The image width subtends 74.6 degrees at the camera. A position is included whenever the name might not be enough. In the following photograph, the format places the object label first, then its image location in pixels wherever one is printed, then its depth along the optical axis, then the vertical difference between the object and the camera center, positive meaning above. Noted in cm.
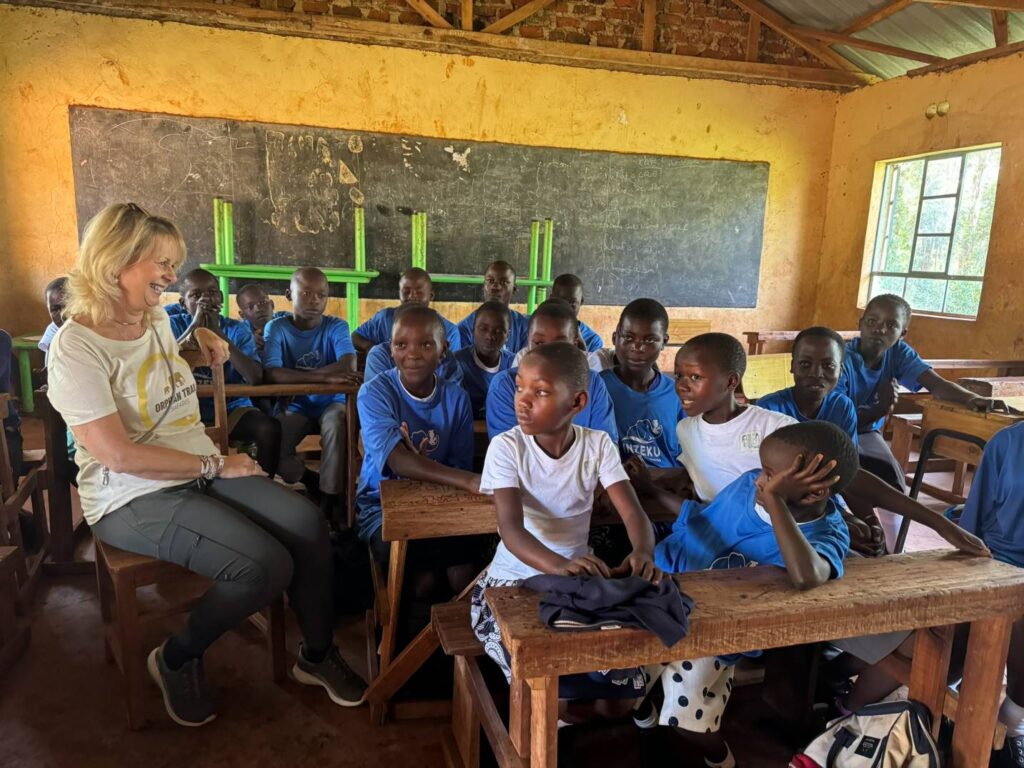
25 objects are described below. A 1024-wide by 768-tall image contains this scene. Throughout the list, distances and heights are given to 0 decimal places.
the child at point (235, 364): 296 -49
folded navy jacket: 109 -55
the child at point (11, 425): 279 -76
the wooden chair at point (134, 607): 173 -94
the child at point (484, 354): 275 -40
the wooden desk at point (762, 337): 546 -52
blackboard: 553 +53
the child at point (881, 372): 300 -43
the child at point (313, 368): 300 -52
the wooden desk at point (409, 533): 160 -65
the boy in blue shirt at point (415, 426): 198 -51
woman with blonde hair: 168 -58
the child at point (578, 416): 203 -43
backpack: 135 -94
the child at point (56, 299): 312 -26
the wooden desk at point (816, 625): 109 -62
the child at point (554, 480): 146 -48
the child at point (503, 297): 365 -22
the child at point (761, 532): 129 -55
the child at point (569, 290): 401 -15
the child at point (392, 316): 387 -37
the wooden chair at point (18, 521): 236 -103
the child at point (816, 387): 224 -37
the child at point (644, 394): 224 -43
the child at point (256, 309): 376 -32
